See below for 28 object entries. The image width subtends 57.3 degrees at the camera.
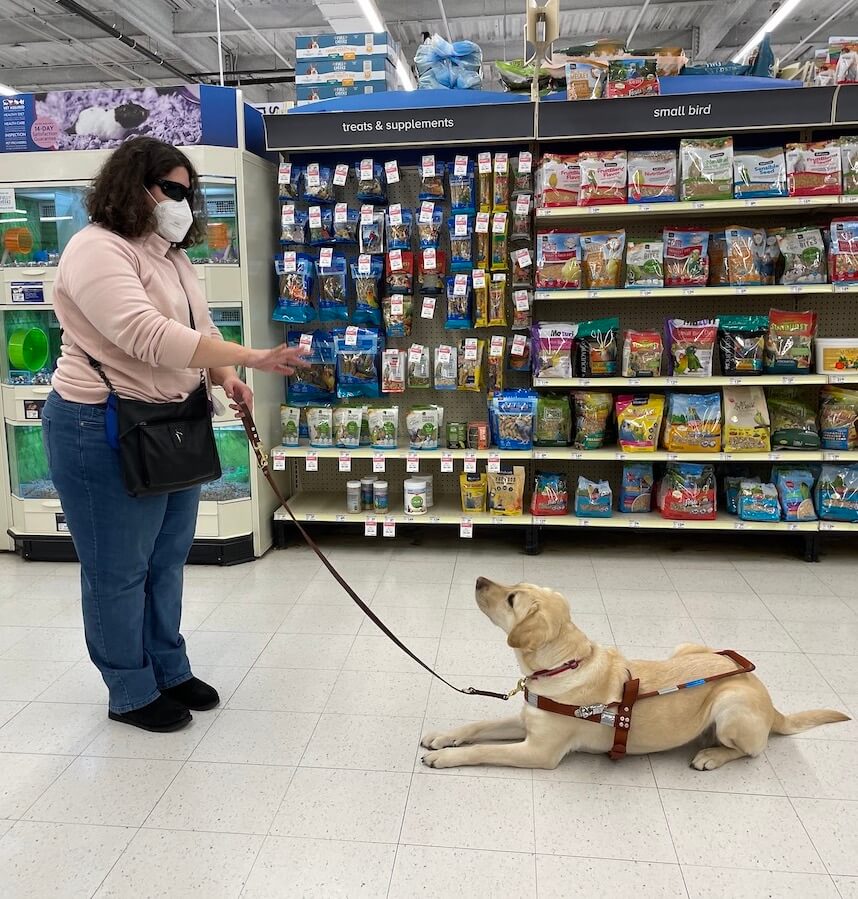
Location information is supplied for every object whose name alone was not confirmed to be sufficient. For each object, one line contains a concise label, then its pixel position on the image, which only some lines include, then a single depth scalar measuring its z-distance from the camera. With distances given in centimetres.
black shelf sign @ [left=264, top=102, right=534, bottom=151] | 411
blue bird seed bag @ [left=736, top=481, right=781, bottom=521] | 425
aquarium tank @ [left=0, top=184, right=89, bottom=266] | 427
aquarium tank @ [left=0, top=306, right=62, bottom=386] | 438
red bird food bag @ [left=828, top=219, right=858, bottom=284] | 405
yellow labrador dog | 223
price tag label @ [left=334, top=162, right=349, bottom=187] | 435
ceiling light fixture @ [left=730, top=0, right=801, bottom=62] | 718
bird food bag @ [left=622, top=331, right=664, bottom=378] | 427
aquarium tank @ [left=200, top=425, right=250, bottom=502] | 433
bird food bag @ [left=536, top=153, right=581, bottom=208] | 412
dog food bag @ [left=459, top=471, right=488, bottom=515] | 449
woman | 217
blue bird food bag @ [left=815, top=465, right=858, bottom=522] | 422
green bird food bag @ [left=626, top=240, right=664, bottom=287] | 420
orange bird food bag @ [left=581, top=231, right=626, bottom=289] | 420
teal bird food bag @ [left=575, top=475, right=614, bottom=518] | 436
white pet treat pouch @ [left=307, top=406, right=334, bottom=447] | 457
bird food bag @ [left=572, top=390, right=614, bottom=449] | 435
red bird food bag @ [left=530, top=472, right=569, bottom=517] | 438
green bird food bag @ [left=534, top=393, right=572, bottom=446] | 439
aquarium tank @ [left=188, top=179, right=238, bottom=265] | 413
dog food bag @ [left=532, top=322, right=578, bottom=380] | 428
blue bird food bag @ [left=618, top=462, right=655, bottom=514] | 441
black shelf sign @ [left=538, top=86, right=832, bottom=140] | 394
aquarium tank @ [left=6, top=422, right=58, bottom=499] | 448
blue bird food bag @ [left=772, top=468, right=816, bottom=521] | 424
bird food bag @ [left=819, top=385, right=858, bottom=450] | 421
